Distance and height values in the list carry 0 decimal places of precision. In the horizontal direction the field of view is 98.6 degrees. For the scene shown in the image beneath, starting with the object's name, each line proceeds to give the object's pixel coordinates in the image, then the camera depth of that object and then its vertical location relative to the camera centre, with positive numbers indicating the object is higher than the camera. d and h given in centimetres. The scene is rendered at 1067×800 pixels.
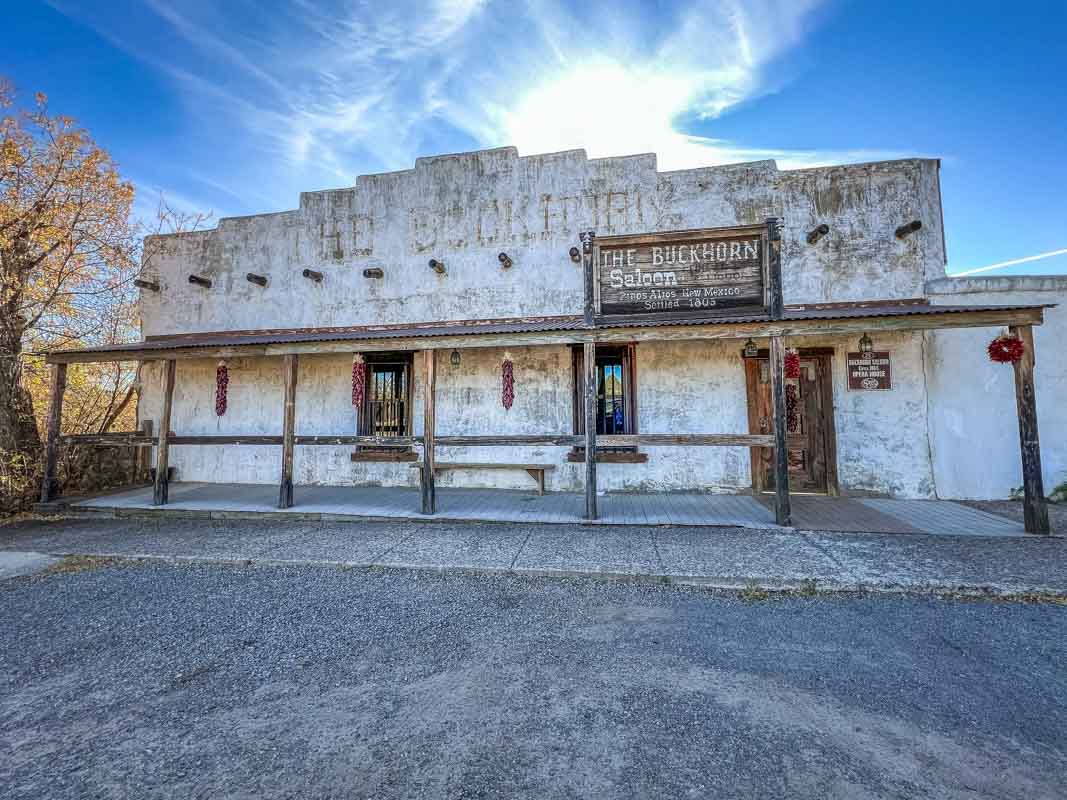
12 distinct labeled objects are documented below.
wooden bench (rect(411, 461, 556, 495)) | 764 -60
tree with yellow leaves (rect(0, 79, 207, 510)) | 747 +321
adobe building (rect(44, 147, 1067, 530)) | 612 +137
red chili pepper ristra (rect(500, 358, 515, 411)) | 773 +80
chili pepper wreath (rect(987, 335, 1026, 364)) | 540 +95
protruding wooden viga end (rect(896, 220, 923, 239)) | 708 +315
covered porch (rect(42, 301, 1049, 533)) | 557 -15
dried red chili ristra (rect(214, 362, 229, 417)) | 847 +83
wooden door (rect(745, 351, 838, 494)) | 754 +15
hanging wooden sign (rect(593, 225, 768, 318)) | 596 +209
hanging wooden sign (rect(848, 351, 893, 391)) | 734 +92
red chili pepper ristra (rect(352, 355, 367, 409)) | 771 +89
